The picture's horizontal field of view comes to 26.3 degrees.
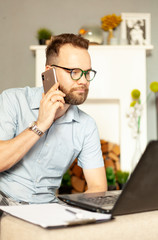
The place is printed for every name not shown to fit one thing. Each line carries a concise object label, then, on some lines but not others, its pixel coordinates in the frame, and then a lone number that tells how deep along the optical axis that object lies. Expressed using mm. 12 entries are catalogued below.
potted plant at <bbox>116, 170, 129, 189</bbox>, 3320
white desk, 686
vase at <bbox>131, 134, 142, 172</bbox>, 3324
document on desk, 709
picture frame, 3693
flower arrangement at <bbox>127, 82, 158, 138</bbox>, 3352
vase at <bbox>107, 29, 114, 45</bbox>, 3617
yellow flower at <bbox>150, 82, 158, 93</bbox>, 3318
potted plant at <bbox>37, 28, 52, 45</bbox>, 3520
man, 1387
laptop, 758
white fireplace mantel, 3402
